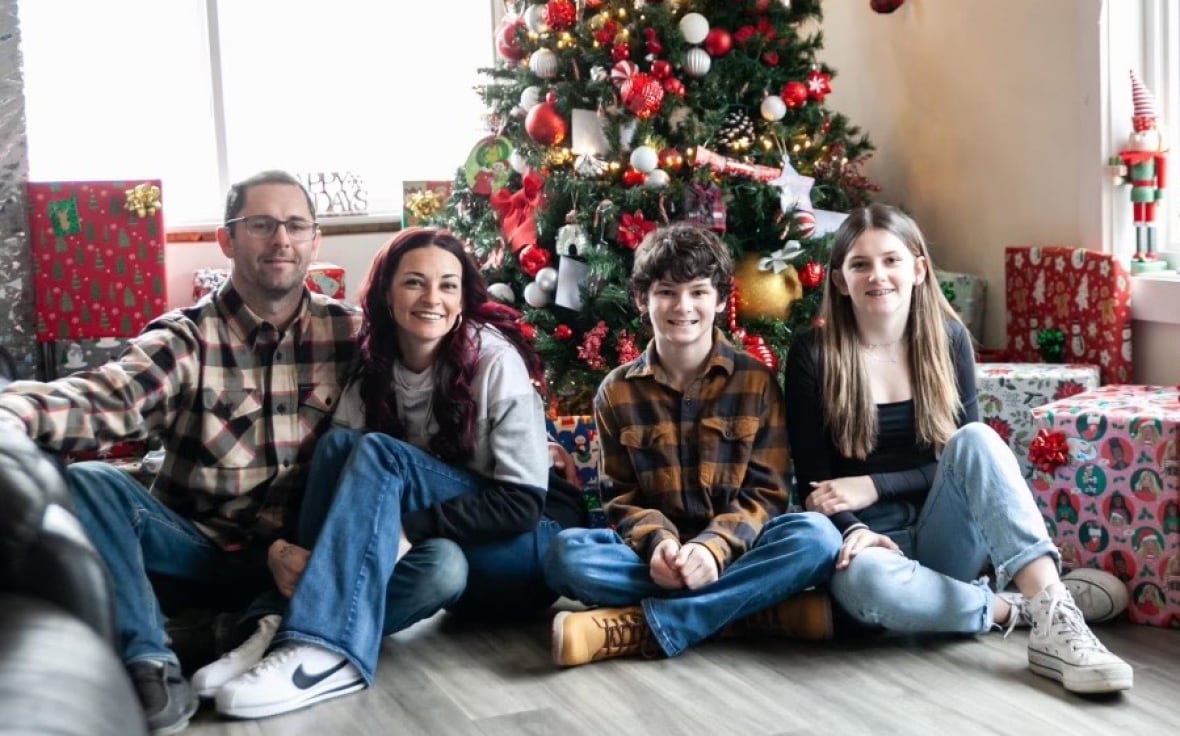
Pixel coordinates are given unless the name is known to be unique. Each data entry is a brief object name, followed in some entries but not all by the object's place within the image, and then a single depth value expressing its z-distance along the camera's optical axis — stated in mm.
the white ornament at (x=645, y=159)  3547
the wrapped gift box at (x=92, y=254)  4102
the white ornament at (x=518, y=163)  3875
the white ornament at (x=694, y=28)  3596
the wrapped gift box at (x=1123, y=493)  2592
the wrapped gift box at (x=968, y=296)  3795
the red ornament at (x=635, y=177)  3586
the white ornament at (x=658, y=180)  3561
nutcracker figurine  3234
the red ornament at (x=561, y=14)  3770
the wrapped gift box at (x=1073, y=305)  3256
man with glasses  2475
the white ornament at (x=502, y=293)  3814
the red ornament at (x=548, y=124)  3734
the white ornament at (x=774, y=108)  3660
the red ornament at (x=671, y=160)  3586
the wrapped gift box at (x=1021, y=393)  3100
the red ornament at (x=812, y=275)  3635
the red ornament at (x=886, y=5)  4141
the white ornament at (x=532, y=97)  3850
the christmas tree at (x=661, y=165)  3576
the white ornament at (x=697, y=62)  3623
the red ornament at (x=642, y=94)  3549
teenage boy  2473
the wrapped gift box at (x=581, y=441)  3279
